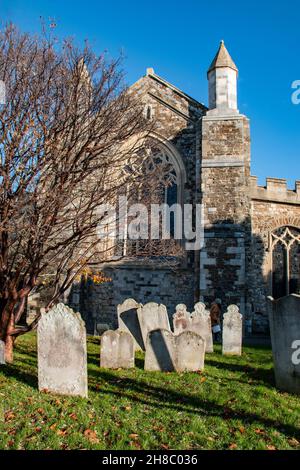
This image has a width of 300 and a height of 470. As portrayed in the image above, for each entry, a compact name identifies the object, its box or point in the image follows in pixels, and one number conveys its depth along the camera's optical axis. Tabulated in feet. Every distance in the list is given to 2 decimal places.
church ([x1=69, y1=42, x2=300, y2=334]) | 41.14
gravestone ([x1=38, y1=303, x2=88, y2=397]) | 16.56
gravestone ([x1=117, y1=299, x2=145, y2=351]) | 28.58
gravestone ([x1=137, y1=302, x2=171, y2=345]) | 28.32
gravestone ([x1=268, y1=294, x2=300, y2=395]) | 17.61
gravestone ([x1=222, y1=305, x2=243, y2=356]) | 27.63
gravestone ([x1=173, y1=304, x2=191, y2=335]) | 29.50
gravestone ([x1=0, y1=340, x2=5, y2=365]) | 20.05
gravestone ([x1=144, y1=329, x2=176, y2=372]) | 21.61
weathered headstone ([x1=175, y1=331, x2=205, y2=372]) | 21.58
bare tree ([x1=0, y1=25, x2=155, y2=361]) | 20.88
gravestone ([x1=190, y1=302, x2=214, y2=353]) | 28.68
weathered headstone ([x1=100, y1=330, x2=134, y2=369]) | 21.98
